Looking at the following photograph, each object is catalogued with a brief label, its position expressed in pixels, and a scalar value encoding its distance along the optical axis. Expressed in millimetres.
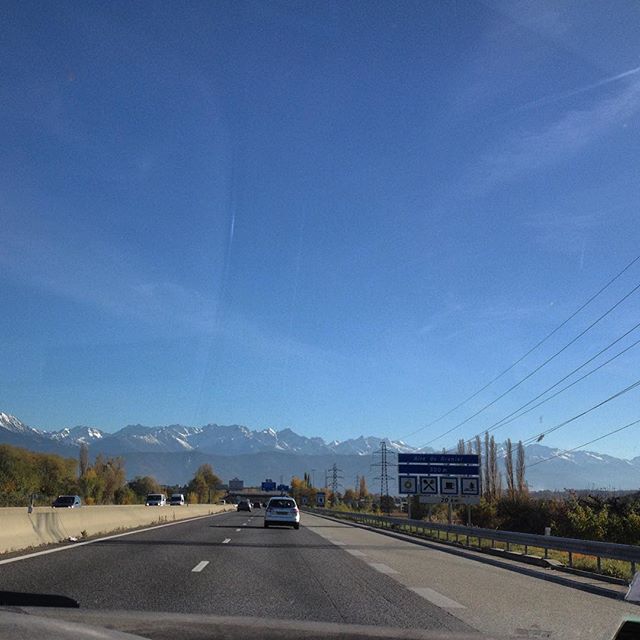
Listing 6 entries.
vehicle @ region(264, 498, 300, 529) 37250
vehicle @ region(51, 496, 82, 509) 57656
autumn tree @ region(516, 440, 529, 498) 90125
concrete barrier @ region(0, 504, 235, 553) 17156
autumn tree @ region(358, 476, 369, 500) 175900
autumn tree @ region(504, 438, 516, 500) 89538
